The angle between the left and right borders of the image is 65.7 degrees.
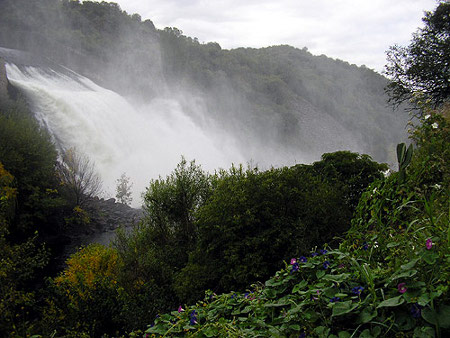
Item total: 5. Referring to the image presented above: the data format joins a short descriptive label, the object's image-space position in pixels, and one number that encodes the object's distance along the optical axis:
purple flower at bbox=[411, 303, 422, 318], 1.83
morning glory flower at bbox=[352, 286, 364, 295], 2.11
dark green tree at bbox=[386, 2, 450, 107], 14.45
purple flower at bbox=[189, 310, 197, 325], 2.79
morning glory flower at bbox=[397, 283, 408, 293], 1.93
